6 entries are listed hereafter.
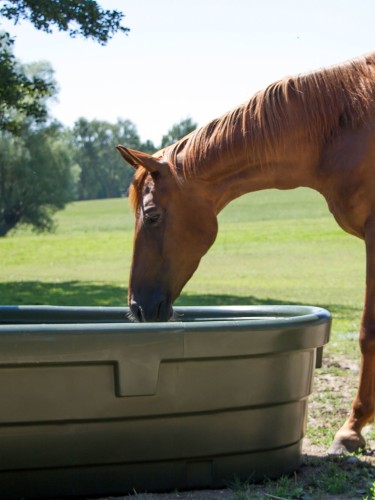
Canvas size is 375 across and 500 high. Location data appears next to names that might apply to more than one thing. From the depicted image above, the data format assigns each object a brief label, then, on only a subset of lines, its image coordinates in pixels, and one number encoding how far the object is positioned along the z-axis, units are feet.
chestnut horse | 11.27
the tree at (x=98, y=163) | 279.65
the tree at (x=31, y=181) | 108.17
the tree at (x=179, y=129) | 219.12
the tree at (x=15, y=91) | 35.91
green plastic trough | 8.32
